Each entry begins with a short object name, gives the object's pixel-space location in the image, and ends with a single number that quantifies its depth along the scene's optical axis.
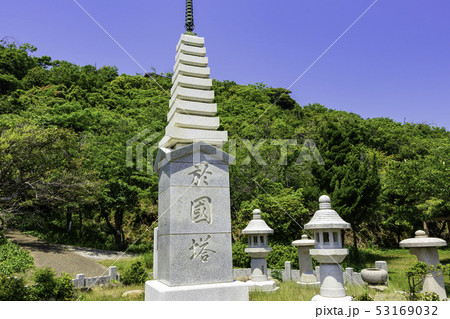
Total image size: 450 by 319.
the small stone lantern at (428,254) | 8.19
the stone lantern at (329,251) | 7.40
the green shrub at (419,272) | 6.46
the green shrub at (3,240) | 13.60
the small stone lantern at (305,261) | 11.92
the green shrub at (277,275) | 12.87
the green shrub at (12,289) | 7.21
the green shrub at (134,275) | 11.16
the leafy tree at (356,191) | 16.98
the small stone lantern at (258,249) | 10.66
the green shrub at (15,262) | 8.79
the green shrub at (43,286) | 8.07
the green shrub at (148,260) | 14.93
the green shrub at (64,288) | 8.38
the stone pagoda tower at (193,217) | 6.01
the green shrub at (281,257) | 14.46
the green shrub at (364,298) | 6.54
